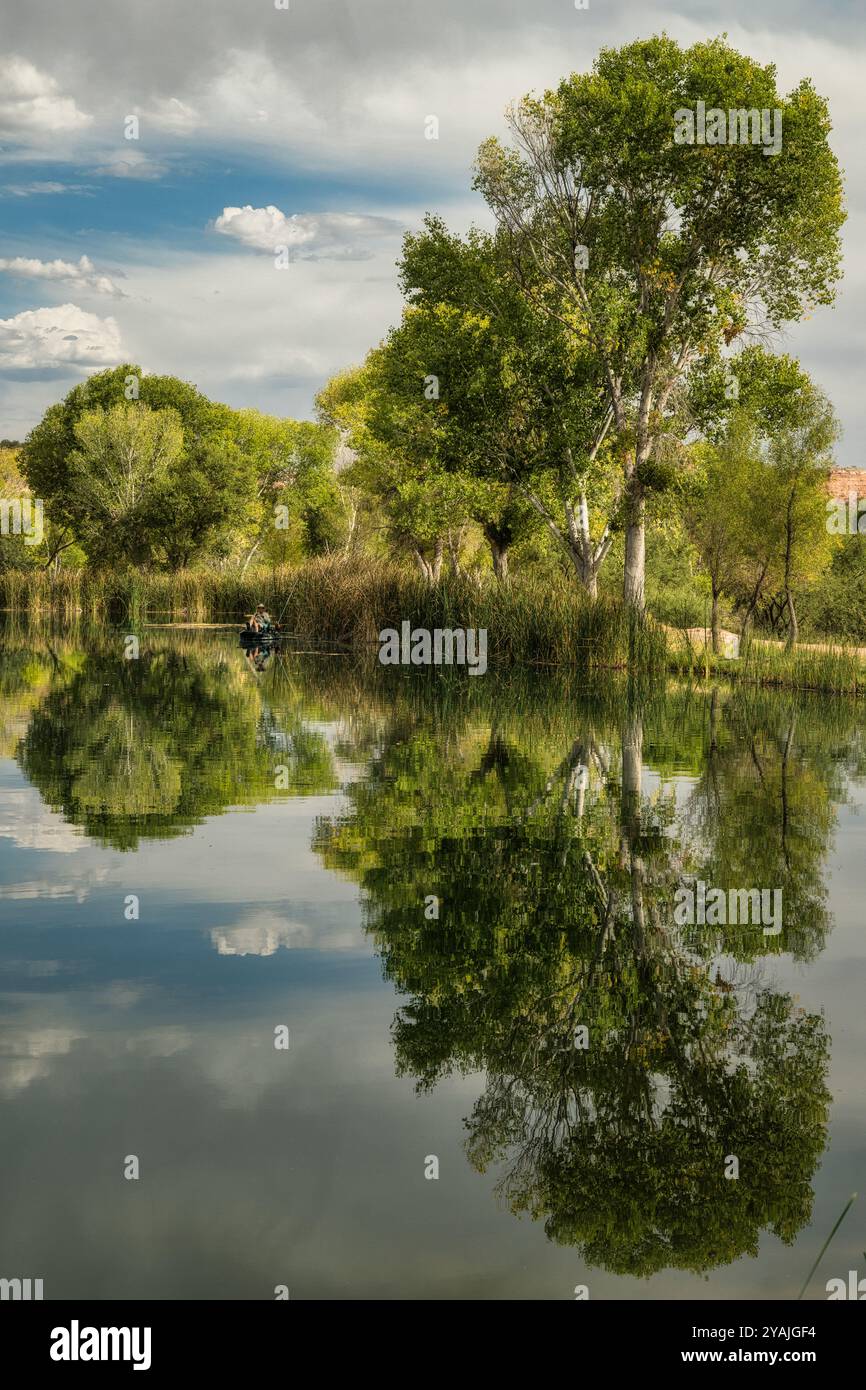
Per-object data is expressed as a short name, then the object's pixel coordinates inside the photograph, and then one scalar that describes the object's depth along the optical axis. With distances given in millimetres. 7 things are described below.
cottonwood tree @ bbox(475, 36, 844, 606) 32062
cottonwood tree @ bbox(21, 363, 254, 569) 73062
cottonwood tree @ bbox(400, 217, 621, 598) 34781
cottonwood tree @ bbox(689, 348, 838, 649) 47844
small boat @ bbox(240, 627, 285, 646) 38344
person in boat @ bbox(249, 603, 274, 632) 38469
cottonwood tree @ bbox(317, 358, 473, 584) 42719
